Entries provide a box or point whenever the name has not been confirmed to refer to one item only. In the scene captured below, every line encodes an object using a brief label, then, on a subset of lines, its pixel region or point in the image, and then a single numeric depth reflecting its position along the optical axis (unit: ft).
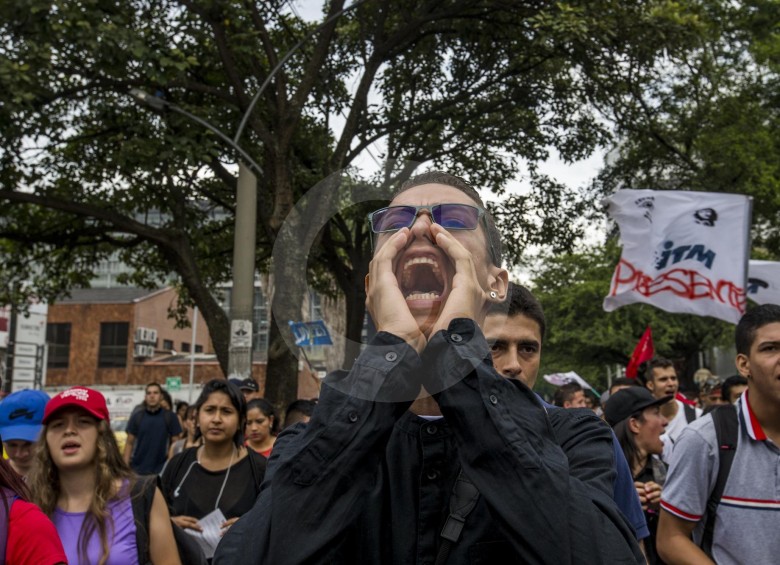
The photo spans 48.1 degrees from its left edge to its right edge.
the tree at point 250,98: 33.50
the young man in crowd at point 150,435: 33.60
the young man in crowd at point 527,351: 9.31
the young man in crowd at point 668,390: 21.74
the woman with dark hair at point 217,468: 16.01
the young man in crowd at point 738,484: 10.08
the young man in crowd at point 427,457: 4.68
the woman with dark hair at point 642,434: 16.69
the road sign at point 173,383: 122.87
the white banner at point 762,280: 28.55
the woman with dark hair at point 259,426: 21.36
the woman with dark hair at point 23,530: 8.08
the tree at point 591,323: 107.55
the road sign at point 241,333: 30.37
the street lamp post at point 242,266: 30.66
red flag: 39.09
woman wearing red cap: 10.90
